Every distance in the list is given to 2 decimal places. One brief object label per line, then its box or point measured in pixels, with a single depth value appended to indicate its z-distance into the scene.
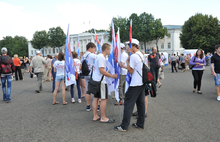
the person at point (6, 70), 8.21
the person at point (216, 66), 7.42
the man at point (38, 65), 10.33
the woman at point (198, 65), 8.77
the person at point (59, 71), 7.46
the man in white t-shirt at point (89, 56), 6.39
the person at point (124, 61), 6.99
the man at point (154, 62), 8.68
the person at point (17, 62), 17.27
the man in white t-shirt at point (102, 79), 4.93
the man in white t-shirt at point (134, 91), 4.32
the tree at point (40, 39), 93.31
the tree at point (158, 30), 68.75
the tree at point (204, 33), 47.88
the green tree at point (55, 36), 93.31
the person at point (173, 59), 21.08
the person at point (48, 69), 15.07
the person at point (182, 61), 22.04
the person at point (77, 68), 7.79
